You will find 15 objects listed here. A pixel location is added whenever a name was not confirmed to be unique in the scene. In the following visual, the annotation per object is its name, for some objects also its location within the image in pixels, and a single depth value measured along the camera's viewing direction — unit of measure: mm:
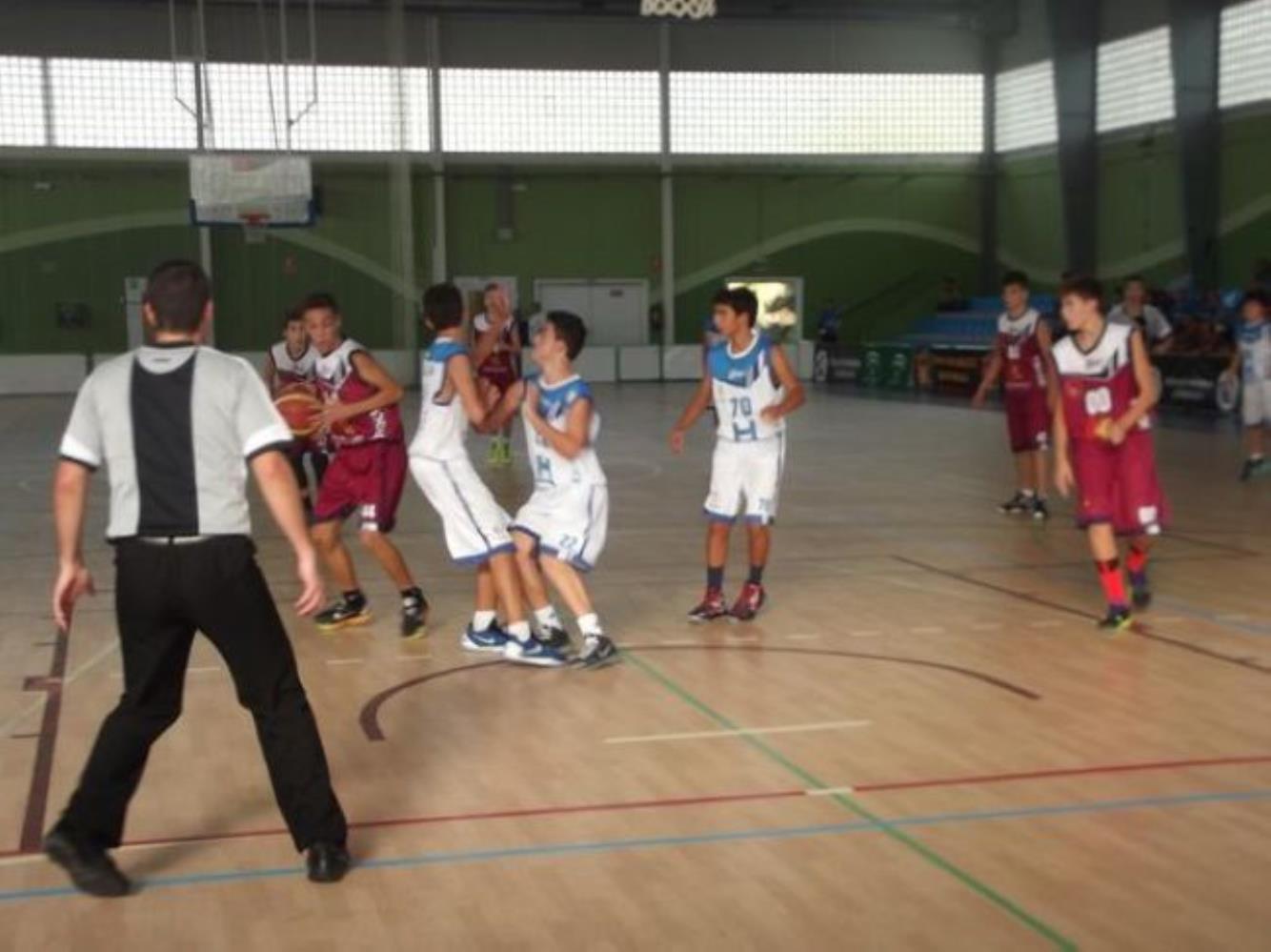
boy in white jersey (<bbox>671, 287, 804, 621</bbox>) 8102
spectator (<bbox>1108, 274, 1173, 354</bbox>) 22750
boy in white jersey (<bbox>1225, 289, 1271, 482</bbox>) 14602
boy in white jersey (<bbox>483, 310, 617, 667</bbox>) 7043
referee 4270
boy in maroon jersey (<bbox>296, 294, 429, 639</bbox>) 8070
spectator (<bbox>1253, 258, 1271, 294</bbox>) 21516
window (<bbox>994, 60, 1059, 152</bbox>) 31922
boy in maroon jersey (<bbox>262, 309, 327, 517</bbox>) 11258
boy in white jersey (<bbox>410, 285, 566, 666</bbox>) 7340
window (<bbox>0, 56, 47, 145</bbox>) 29438
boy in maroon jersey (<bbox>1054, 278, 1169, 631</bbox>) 7898
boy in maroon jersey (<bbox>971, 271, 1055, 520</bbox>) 12086
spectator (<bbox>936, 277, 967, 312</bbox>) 33562
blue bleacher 30875
